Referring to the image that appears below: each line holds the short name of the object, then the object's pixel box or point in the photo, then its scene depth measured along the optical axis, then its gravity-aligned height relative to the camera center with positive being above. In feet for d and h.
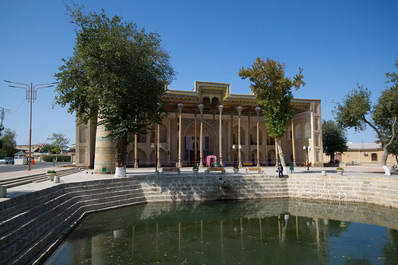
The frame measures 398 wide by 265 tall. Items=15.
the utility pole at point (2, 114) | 154.57 +22.64
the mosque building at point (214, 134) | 89.45 +7.15
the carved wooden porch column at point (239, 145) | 94.67 +1.23
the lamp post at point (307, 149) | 101.07 +1.33
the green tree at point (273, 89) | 67.05 +15.32
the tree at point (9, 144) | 172.86 +7.21
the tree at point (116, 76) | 47.35 +13.63
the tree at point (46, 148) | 237.45 +5.53
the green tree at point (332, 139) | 125.70 +6.11
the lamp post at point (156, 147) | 90.38 +2.24
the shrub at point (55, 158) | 181.47 -2.25
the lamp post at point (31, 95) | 70.67 +15.08
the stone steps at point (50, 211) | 21.38 -6.49
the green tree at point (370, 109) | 64.69 +10.31
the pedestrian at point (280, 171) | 60.55 -3.88
